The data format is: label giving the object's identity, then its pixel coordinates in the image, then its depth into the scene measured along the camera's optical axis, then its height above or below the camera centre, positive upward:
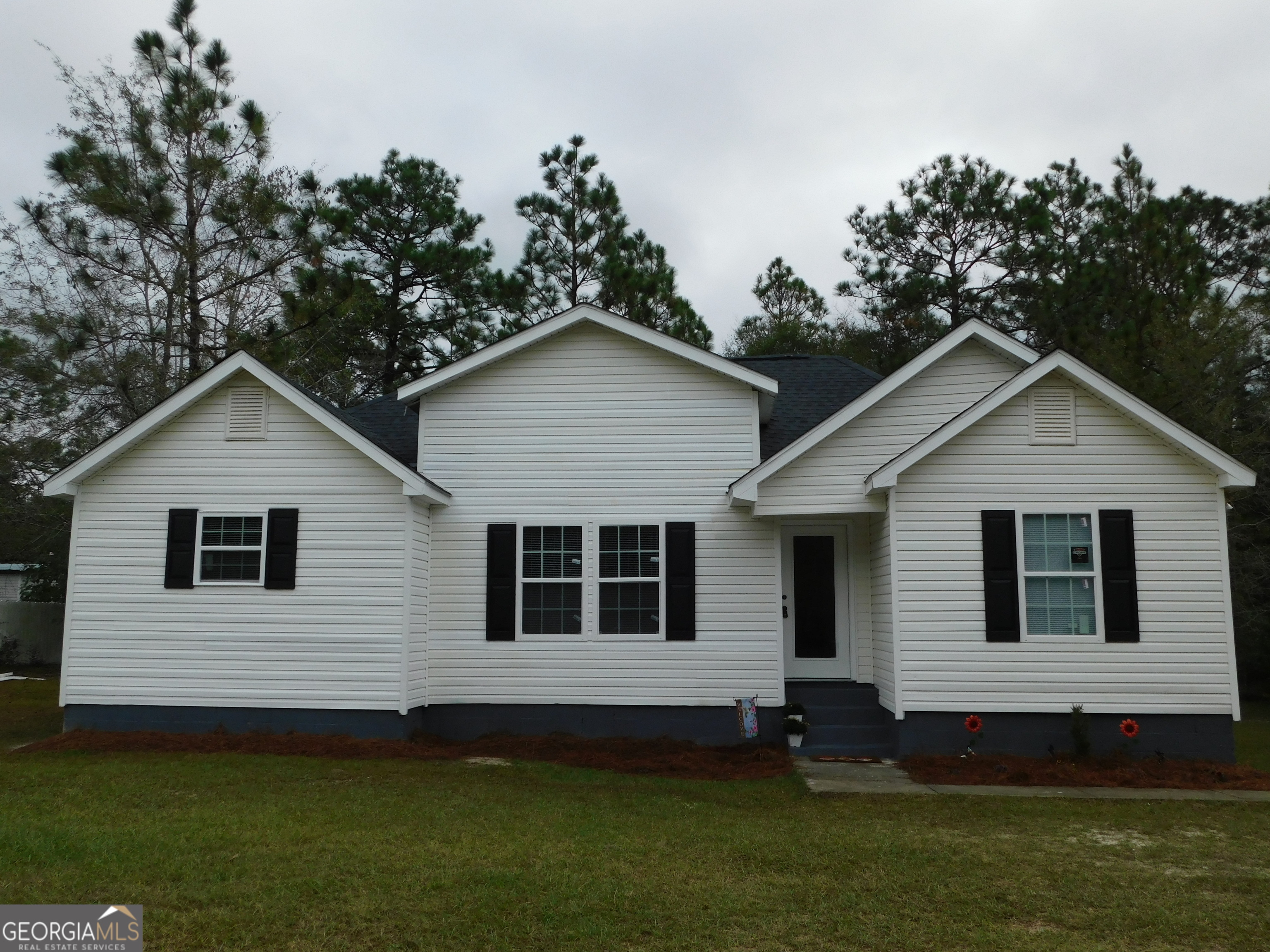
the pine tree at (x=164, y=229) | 19.92 +7.47
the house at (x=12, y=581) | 29.88 +0.25
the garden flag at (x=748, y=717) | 11.41 -1.48
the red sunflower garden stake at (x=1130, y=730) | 10.51 -1.49
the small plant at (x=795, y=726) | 11.41 -1.58
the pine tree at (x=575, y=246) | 28.09 +9.90
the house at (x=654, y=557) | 10.72 +0.39
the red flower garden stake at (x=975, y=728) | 10.68 -1.49
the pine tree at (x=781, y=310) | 34.38 +10.02
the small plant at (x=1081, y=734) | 10.45 -1.53
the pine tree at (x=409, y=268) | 27.47 +9.06
